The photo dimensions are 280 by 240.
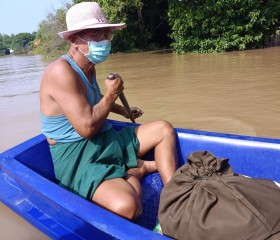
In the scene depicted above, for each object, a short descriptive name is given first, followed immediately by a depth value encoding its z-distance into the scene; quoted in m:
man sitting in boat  1.78
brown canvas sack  1.24
